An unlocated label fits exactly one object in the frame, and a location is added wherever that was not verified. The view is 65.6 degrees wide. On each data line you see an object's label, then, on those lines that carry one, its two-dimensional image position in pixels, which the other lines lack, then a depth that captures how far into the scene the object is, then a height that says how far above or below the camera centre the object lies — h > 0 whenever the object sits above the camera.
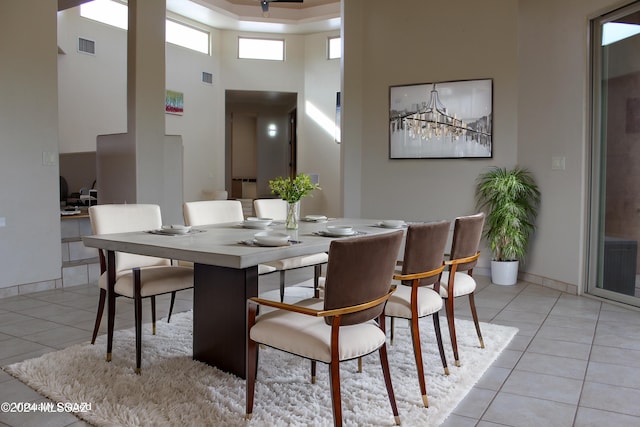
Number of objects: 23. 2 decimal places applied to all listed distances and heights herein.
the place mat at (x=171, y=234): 2.78 -0.24
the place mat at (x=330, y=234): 2.81 -0.25
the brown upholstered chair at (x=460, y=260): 2.85 -0.40
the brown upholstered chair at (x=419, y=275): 2.42 -0.41
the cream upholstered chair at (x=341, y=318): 1.88 -0.53
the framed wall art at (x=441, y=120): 5.66 +0.85
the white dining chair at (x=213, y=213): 3.57 -0.17
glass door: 4.26 +0.32
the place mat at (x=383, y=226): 3.38 -0.24
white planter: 5.24 -0.85
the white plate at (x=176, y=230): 2.81 -0.22
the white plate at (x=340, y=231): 2.83 -0.23
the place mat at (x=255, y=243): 2.34 -0.26
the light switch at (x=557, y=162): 4.92 +0.29
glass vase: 3.21 -0.16
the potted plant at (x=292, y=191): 3.16 +0.00
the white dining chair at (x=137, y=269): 2.75 -0.49
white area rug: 2.17 -0.98
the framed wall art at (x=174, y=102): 9.27 +1.67
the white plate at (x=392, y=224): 3.43 -0.23
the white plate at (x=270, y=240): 2.32 -0.23
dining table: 2.24 -0.40
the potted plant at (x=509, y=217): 5.14 -0.27
